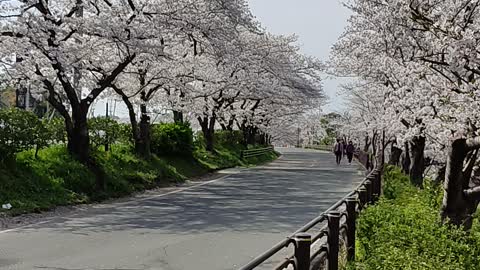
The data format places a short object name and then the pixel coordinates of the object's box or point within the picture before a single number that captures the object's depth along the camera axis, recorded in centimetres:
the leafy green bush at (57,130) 2020
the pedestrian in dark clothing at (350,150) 4359
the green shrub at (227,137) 4594
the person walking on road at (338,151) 4474
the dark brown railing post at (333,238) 727
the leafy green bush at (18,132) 1636
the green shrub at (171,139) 2836
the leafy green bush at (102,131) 2294
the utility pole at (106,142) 2367
